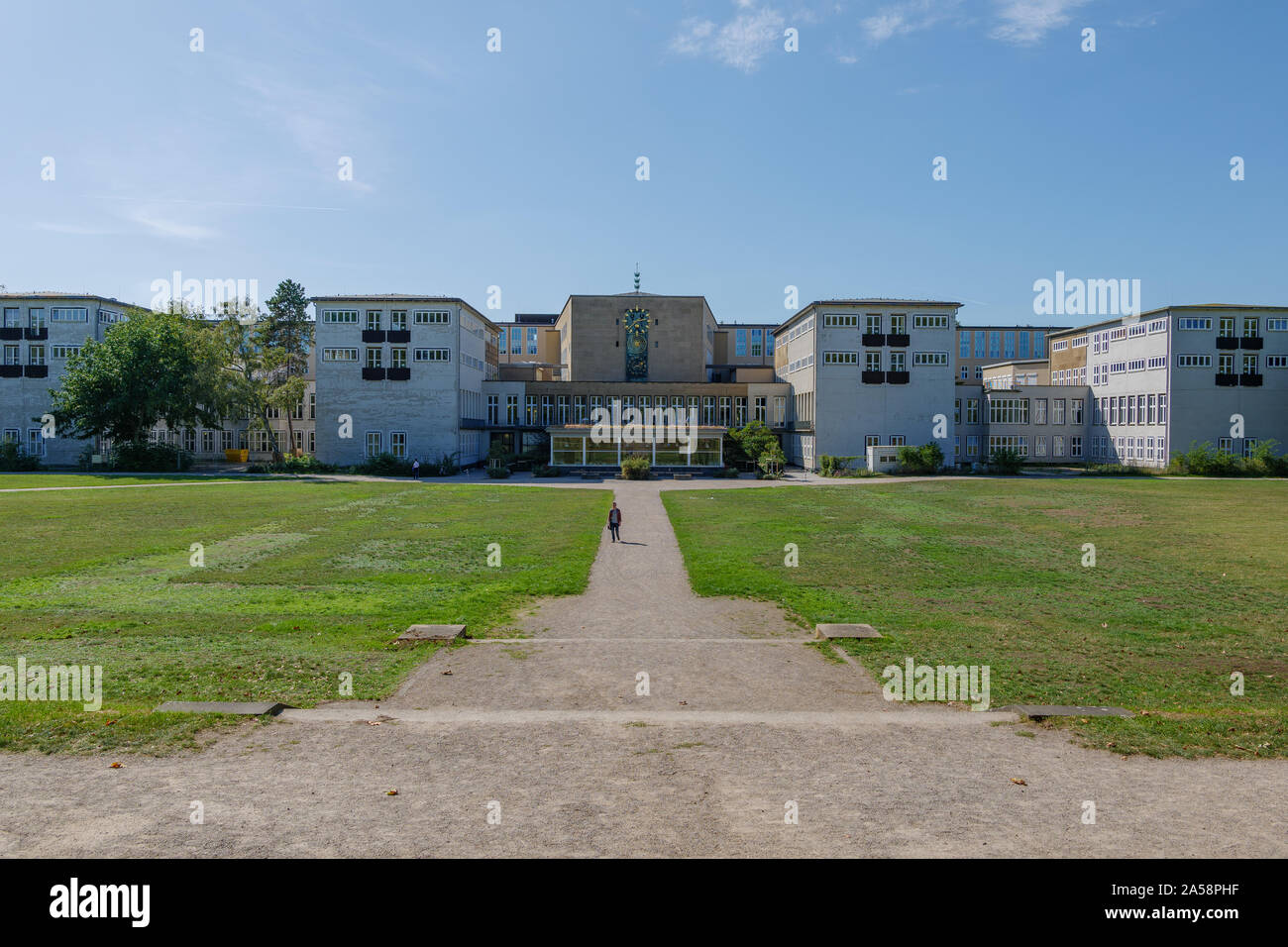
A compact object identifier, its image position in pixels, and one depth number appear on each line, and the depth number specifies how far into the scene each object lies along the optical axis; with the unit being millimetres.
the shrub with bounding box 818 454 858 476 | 64062
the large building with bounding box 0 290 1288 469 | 67375
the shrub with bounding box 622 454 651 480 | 62594
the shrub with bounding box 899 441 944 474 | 64188
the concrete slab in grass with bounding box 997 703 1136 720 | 10461
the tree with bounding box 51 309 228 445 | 62906
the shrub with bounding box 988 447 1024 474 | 66875
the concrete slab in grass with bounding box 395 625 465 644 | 14539
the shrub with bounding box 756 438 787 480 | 63747
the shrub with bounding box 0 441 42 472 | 67438
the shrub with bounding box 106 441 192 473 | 65000
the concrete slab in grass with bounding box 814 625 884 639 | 14984
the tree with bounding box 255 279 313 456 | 83562
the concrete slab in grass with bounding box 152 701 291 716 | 10291
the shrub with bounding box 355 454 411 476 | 64375
